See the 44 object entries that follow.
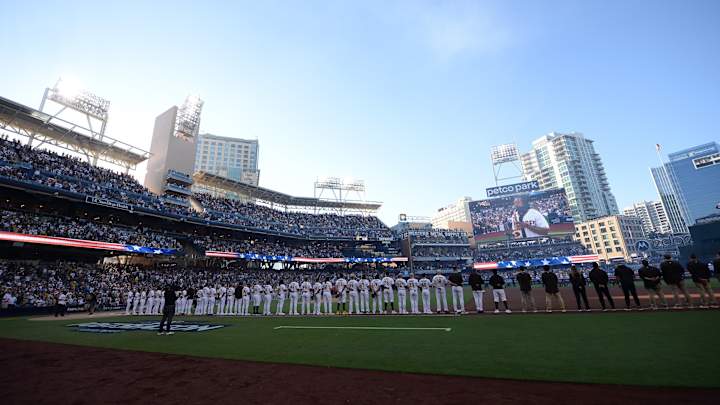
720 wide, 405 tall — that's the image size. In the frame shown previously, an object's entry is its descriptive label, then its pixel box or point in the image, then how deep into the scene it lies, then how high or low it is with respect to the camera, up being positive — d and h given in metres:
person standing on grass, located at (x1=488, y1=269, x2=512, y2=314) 13.12 -0.21
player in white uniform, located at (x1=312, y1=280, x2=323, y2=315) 16.47 -0.21
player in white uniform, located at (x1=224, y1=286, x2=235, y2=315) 18.95 -0.32
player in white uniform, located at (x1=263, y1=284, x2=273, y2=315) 17.56 -0.28
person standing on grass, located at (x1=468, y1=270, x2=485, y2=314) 13.36 -0.23
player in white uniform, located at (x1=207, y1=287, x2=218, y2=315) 19.14 -0.21
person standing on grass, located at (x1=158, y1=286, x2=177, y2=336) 11.24 -0.22
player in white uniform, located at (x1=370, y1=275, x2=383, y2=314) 15.42 +0.02
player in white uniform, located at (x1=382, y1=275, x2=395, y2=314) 15.07 +0.09
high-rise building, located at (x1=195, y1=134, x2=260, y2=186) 123.00 +55.72
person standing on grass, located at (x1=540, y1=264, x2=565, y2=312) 11.99 -0.19
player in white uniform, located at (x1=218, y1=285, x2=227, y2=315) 18.83 -0.17
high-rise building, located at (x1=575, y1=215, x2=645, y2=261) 105.94 +14.25
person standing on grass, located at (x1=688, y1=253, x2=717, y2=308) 10.23 -0.13
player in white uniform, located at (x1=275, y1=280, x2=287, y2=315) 17.83 -0.04
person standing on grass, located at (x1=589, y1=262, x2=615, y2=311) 11.31 -0.08
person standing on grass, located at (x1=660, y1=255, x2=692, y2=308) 10.62 -0.04
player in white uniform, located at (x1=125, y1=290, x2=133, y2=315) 21.55 -0.11
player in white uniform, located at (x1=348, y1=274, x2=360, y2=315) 16.22 -0.02
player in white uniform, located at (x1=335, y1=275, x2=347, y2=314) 16.34 -0.03
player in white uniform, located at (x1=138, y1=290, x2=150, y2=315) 20.55 -0.11
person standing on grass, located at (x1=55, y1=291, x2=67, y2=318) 21.06 -0.09
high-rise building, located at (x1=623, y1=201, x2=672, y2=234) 173.55 +34.31
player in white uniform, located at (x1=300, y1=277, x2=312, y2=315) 16.08 +0.04
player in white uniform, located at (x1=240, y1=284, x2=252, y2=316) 18.75 -0.29
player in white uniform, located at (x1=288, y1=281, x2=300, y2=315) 16.86 -0.13
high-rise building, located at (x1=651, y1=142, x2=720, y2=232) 130.00 +39.11
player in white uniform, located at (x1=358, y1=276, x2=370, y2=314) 15.90 -0.20
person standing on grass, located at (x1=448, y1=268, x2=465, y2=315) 13.35 -0.05
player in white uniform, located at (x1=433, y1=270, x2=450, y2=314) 14.05 -0.06
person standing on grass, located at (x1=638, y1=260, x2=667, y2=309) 10.77 -0.19
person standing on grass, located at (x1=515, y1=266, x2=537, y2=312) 12.72 -0.14
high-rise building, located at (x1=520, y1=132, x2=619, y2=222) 133.00 +47.41
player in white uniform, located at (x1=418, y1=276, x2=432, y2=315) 13.96 -0.38
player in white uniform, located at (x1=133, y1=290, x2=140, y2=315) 21.00 -0.05
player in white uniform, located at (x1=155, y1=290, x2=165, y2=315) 20.69 -0.07
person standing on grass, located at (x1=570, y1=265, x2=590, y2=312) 11.87 -0.16
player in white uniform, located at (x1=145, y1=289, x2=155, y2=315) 20.63 -0.36
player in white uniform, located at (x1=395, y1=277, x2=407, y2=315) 14.66 -0.30
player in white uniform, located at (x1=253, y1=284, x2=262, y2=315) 18.61 -0.16
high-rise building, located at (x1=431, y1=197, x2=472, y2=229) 162.11 +37.88
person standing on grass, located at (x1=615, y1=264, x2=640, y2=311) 11.08 -0.16
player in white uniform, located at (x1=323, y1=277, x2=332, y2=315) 16.73 -0.37
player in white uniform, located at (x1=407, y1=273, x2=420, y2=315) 13.62 -0.10
